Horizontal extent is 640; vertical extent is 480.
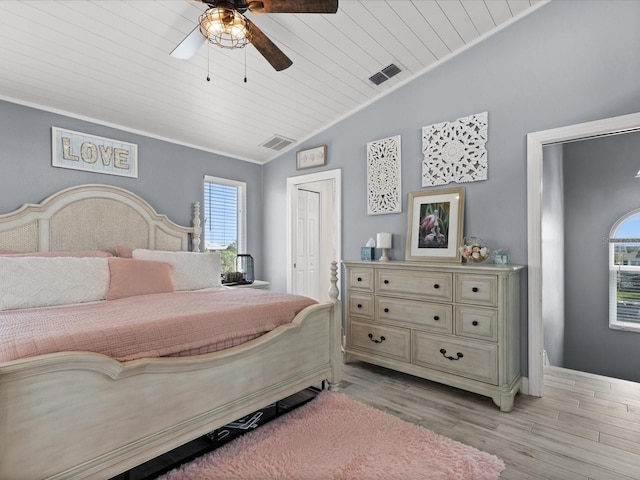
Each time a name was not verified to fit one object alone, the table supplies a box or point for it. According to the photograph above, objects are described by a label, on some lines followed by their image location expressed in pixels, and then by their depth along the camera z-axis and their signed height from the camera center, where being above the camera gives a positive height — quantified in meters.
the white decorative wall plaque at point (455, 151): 2.99 +0.79
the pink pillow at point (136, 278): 2.57 -0.29
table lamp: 3.44 -0.02
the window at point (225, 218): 4.36 +0.28
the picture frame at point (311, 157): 4.16 +1.01
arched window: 3.57 -0.37
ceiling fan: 1.82 +1.20
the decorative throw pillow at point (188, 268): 3.10 -0.25
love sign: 3.14 +0.84
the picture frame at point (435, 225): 3.07 +0.13
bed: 1.29 -0.74
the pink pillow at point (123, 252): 3.30 -0.11
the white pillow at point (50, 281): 2.20 -0.27
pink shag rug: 1.75 -1.18
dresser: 2.50 -0.68
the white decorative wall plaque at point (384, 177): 3.52 +0.65
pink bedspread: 1.49 -0.42
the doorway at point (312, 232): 4.30 +0.11
